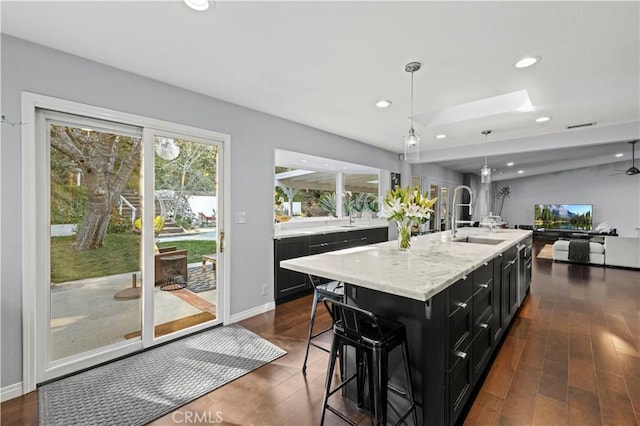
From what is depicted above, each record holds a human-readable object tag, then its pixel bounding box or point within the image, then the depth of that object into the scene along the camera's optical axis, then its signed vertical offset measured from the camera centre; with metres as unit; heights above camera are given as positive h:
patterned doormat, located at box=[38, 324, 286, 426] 1.81 -1.28
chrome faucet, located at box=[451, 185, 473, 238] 3.28 -0.12
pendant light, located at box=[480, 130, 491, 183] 4.55 +0.63
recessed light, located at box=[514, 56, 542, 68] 2.23 +1.21
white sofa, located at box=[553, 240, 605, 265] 6.16 -0.92
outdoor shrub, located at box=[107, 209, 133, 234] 2.49 -0.12
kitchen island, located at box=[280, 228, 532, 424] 1.50 -0.57
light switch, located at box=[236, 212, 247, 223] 3.23 -0.07
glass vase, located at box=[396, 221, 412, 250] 2.38 -0.20
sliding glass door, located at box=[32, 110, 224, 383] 2.19 -0.25
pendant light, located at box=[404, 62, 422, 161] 2.34 +0.67
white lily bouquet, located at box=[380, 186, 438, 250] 2.25 +0.03
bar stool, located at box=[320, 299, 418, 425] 1.41 -0.70
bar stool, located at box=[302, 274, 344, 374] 2.02 -0.63
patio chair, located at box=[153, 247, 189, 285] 2.72 -0.51
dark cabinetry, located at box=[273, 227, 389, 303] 3.69 -0.57
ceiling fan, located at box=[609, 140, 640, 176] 6.30 +1.03
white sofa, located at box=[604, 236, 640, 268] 5.74 -0.83
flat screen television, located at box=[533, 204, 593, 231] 9.62 -0.19
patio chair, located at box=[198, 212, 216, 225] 3.04 -0.09
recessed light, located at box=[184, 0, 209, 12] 1.61 +1.19
